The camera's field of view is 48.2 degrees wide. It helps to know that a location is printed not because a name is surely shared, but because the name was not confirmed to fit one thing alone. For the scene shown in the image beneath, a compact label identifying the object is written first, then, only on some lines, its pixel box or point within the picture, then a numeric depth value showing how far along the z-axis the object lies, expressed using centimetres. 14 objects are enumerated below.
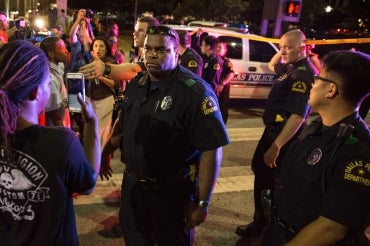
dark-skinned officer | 262
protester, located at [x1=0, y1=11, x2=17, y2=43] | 725
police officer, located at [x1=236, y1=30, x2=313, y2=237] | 363
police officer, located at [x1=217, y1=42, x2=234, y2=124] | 701
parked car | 941
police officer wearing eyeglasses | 170
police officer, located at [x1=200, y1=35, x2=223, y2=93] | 671
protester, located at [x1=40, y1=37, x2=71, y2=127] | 413
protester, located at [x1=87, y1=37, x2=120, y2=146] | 507
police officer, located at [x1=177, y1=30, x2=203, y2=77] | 551
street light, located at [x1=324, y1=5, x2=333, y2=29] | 3389
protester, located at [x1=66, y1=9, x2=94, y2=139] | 572
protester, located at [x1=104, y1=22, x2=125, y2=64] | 570
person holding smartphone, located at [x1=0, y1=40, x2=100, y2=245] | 156
